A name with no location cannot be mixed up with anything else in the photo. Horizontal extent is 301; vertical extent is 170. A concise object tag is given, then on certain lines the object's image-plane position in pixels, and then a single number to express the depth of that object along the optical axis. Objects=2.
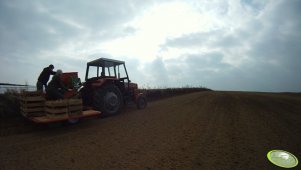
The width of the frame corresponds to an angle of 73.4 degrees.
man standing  7.98
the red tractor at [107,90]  8.14
